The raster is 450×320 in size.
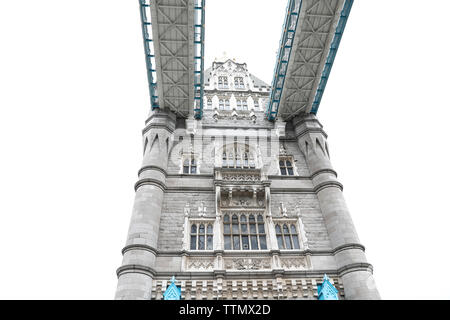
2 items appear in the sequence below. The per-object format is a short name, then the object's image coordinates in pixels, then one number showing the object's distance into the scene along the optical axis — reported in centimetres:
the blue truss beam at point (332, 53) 1845
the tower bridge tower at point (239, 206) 1478
